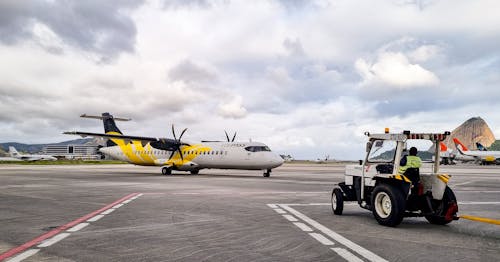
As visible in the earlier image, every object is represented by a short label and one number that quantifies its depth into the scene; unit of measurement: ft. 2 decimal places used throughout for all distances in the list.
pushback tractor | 29.43
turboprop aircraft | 107.09
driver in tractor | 30.26
